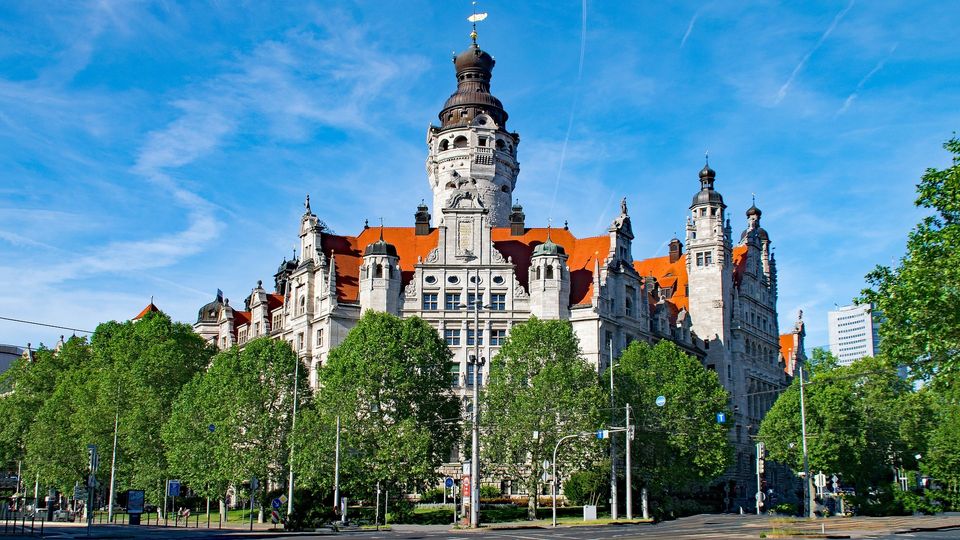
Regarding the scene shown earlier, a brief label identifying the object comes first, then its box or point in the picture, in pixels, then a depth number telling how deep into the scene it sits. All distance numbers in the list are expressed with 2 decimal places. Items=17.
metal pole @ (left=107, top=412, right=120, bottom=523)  79.11
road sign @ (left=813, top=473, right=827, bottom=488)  66.25
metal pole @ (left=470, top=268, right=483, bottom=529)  55.97
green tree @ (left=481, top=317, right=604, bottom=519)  70.06
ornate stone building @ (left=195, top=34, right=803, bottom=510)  89.69
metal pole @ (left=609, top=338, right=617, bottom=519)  68.75
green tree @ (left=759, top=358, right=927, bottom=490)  86.06
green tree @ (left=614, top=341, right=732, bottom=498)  77.12
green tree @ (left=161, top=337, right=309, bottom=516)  73.00
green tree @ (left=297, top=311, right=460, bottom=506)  66.81
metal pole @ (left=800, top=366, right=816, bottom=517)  69.25
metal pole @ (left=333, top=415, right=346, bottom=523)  64.88
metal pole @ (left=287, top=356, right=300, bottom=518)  68.99
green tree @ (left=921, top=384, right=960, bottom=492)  93.62
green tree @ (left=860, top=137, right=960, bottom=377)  44.62
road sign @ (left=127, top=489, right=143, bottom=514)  62.09
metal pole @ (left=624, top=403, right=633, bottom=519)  68.81
